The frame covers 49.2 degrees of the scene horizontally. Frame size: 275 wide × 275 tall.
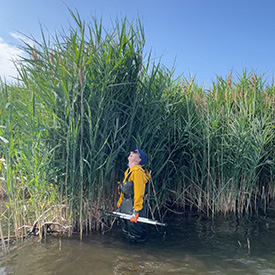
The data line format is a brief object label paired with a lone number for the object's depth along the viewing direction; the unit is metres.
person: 3.97
